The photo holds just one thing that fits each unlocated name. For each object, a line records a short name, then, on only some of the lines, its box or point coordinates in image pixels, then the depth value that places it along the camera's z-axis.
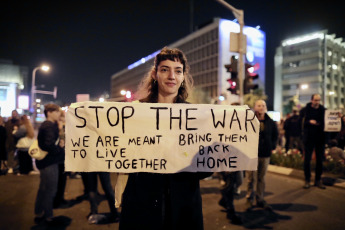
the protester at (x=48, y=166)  4.59
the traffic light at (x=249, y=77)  10.71
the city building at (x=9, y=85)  35.69
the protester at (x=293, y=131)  12.71
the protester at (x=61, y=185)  5.92
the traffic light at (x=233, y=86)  11.02
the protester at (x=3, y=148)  9.20
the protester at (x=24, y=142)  8.60
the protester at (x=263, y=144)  5.50
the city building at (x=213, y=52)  66.62
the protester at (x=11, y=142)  9.80
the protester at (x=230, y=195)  4.85
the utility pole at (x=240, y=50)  10.64
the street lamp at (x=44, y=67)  31.02
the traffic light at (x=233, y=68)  10.84
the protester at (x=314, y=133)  6.86
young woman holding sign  1.97
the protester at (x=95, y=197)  4.89
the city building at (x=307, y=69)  78.50
